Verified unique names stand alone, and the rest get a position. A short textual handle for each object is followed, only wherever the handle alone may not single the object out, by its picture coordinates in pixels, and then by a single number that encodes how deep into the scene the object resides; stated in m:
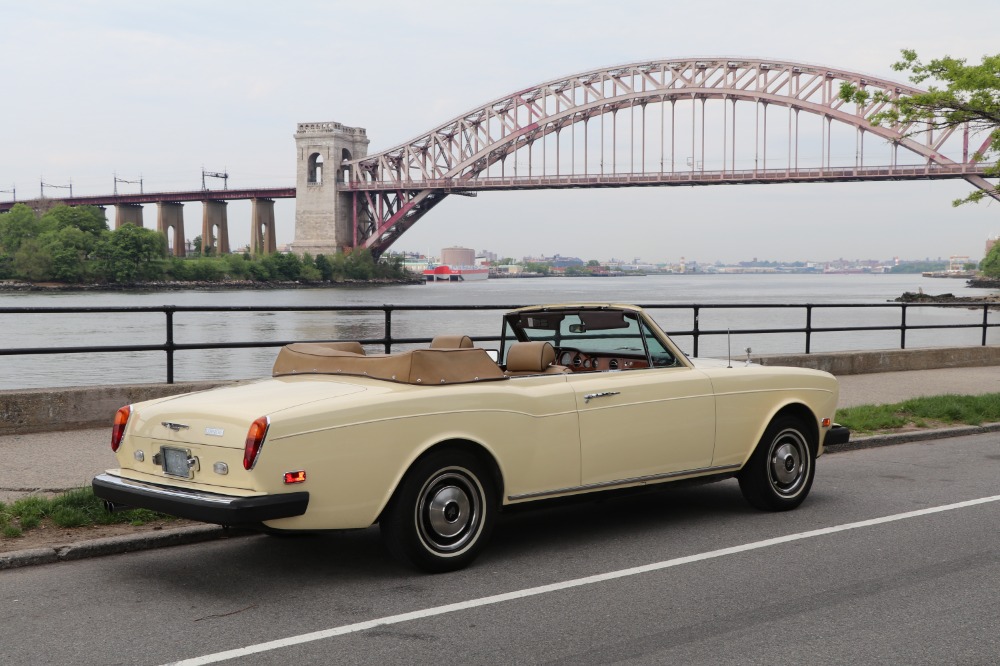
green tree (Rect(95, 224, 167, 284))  111.00
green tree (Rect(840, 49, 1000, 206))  14.92
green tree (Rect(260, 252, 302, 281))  120.94
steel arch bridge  93.12
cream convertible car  5.12
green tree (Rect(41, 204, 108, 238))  123.69
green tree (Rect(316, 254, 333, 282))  117.62
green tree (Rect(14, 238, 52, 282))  110.12
